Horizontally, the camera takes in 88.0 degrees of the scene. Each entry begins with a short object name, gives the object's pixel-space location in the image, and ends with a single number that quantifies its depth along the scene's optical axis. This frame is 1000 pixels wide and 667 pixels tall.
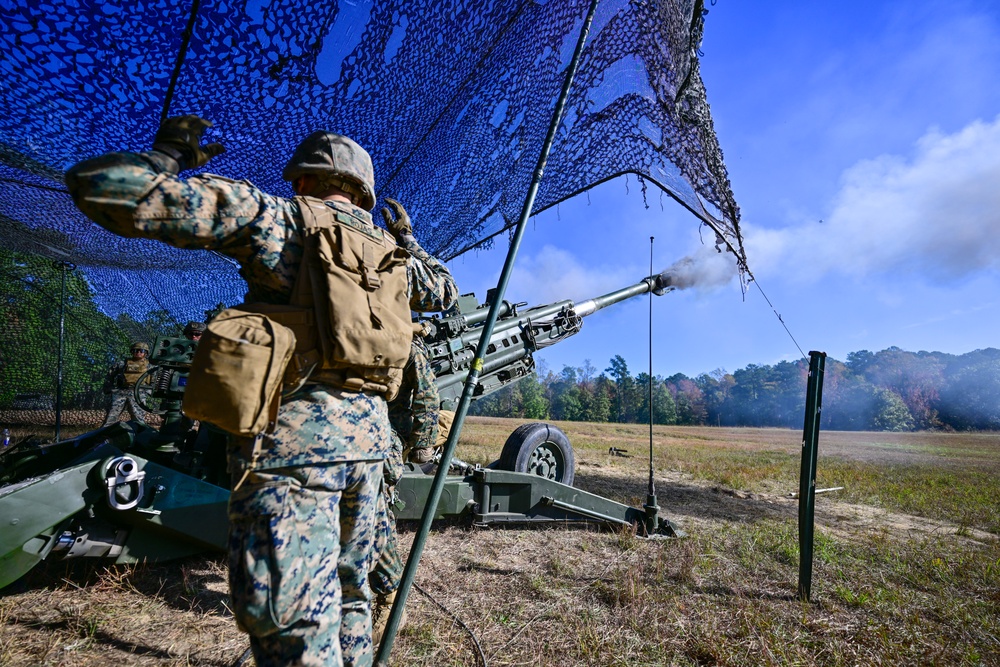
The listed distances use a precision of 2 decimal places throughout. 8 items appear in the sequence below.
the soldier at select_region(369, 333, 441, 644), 2.33
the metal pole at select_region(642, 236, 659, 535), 3.92
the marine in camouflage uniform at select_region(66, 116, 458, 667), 1.33
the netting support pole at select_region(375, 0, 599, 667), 1.68
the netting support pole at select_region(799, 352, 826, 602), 2.86
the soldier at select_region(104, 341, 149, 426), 7.64
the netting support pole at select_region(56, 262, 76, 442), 5.60
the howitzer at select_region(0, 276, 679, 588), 2.24
